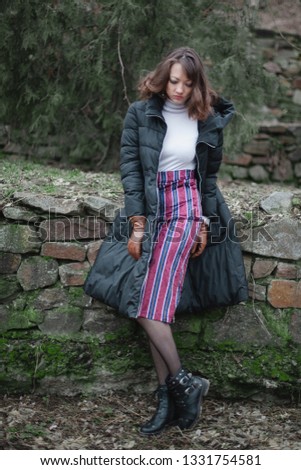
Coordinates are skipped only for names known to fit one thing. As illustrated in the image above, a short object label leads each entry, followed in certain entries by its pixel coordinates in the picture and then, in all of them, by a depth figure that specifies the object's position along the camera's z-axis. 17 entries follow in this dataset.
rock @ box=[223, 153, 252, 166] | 6.11
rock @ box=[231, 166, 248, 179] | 6.14
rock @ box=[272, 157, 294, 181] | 6.21
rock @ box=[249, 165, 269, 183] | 6.19
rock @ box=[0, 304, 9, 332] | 3.20
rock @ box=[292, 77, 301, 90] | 6.34
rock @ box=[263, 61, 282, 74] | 6.19
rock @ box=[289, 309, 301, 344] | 3.20
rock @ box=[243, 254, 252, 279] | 3.21
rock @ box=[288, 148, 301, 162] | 6.22
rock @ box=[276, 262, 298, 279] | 3.21
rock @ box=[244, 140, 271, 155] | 6.18
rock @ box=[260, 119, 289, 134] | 6.14
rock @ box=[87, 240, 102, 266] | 3.21
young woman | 2.76
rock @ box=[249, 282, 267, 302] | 3.21
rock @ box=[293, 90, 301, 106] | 6.33
